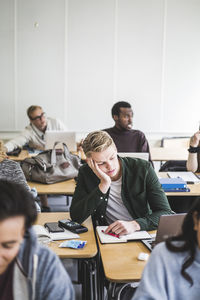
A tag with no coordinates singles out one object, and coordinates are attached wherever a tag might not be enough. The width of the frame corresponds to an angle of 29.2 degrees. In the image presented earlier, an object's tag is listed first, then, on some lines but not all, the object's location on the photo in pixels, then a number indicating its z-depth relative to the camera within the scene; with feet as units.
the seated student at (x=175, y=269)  4.03
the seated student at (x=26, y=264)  3.60
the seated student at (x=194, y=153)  11.44
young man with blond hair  7.32
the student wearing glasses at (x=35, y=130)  16.25
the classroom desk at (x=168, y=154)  14.84
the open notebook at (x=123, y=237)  6.46
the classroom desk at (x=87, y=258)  6.06
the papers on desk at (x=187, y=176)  10.81
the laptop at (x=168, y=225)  5.67
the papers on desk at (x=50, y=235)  6.47
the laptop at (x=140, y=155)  9.66
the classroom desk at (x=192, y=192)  9.77
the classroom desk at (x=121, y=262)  5.26
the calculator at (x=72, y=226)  7.00
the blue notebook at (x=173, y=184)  9.89
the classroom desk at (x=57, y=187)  10.20
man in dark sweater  13.85
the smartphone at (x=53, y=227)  6.95
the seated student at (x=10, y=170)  8.33
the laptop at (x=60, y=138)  14.25
